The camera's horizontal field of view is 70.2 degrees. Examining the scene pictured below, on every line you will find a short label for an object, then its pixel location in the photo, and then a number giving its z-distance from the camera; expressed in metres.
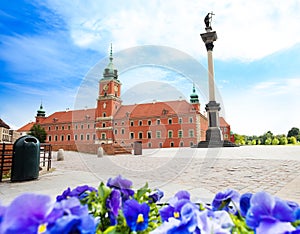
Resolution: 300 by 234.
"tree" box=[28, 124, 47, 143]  51.26
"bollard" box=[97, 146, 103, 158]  15.83
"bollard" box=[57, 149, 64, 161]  13.00
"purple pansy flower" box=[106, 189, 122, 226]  0.63
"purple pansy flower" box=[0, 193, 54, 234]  0.41
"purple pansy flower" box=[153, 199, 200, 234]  0.50
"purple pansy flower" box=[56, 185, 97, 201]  0.76
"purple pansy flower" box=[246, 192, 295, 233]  0.47
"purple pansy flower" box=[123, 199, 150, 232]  0.58
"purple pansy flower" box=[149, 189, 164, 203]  0.86
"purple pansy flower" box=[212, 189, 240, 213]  0.71
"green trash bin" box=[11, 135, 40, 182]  5.37
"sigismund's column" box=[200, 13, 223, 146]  18.97
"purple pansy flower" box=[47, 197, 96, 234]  0.42
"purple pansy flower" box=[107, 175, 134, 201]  0.75
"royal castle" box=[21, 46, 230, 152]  41.84
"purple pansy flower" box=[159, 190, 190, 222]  0.66
